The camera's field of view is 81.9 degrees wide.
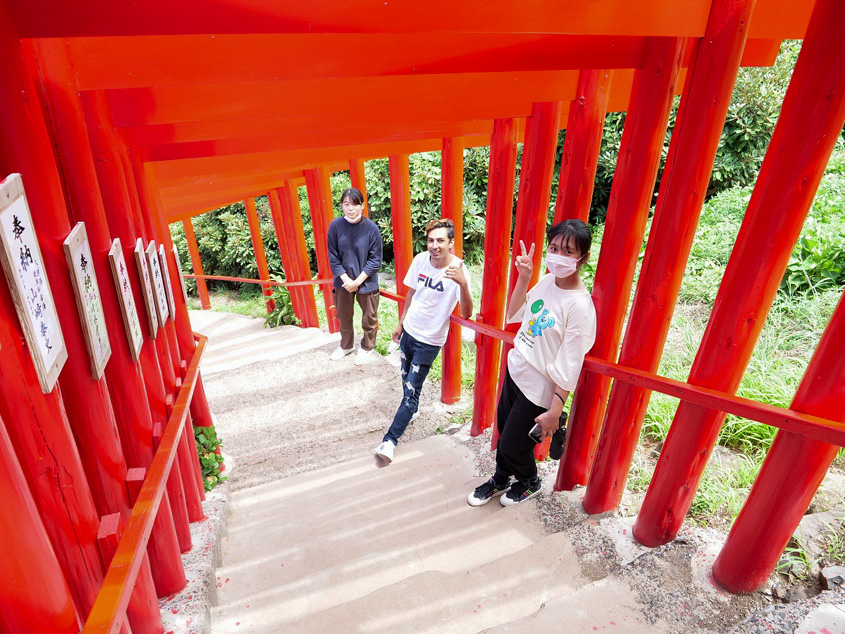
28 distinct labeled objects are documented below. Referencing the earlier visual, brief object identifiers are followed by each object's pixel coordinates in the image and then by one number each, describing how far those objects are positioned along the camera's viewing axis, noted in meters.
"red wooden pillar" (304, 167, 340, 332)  6.85
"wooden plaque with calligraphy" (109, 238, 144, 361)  1.93
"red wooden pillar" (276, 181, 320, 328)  8.20
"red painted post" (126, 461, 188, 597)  2.11
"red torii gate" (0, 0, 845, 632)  1.33
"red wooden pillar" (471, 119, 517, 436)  3.45
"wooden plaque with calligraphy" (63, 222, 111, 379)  1.46
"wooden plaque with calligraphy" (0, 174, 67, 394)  1.08
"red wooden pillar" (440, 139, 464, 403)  4.11
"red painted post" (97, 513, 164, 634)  1.52
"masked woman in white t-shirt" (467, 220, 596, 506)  2.38
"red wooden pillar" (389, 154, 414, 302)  4.86
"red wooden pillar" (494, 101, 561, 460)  3.00
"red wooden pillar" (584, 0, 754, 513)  1.90
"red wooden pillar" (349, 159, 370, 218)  6.00
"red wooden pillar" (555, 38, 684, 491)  2.13
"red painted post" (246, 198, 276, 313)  10.84
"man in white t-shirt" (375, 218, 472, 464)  3.44
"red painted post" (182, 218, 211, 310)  12.16
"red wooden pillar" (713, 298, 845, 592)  1.73
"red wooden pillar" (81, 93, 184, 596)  2.01
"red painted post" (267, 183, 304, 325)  8.87
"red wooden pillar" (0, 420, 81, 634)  1.03
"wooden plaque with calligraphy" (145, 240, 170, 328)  2.68
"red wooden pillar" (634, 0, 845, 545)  1.64
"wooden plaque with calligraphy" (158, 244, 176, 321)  3.18
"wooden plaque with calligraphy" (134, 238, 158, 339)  2.39
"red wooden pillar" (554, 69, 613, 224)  2.62
